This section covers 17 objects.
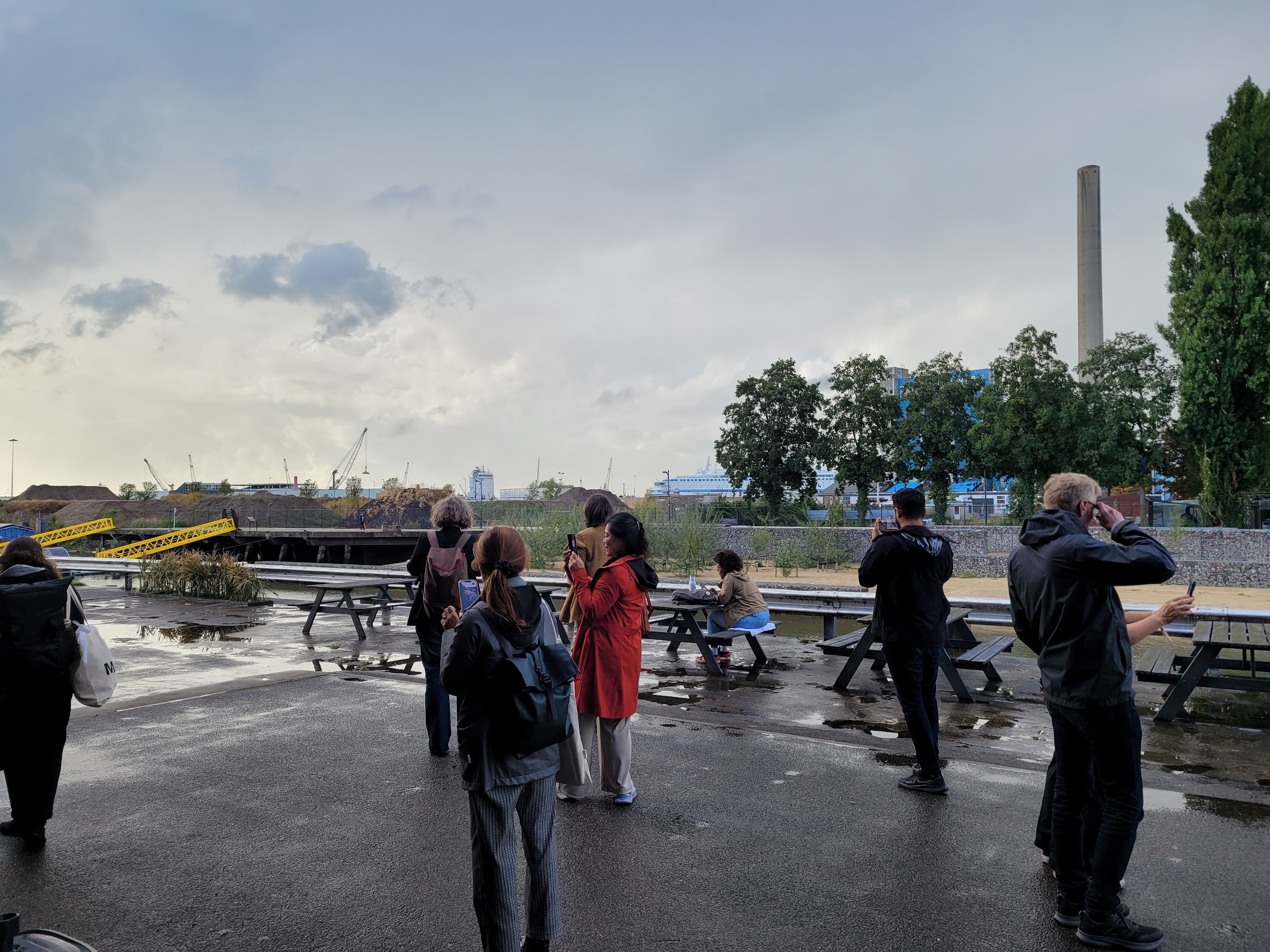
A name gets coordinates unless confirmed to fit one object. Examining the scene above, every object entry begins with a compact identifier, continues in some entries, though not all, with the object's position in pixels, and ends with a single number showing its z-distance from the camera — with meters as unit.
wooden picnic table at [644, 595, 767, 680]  9.12
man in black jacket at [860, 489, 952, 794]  5.16
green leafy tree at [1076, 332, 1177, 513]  33.59
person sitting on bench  9.48
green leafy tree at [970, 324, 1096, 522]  33.72
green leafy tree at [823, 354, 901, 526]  40.50
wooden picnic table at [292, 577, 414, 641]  11.88
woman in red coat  5.00
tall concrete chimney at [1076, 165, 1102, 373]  57.34
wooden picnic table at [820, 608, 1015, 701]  7.70
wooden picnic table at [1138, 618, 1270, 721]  6.73
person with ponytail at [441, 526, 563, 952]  3.21
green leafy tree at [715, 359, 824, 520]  41.56
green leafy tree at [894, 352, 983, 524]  38.78
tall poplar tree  29.77
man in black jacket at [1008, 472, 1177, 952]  3.44
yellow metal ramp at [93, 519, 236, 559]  30.28
